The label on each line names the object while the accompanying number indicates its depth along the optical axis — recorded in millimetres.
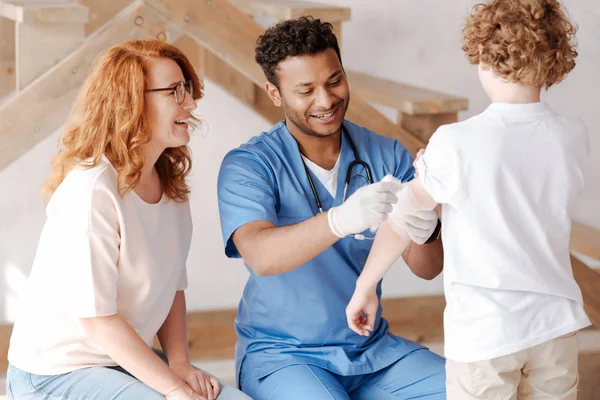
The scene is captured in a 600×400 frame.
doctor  3141
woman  2980
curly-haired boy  2715
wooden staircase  3654
